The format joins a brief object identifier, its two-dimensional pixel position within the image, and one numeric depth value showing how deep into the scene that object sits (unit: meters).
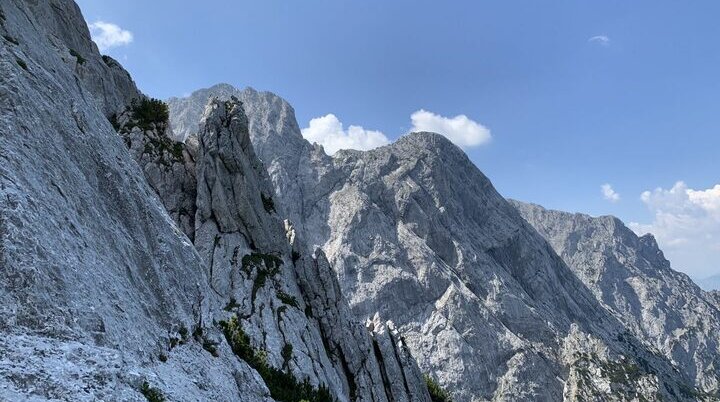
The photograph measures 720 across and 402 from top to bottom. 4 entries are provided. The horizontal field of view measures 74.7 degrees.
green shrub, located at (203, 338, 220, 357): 22.48
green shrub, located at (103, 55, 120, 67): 56.91
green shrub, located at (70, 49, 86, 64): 48.44
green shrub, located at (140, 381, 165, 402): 15.02
